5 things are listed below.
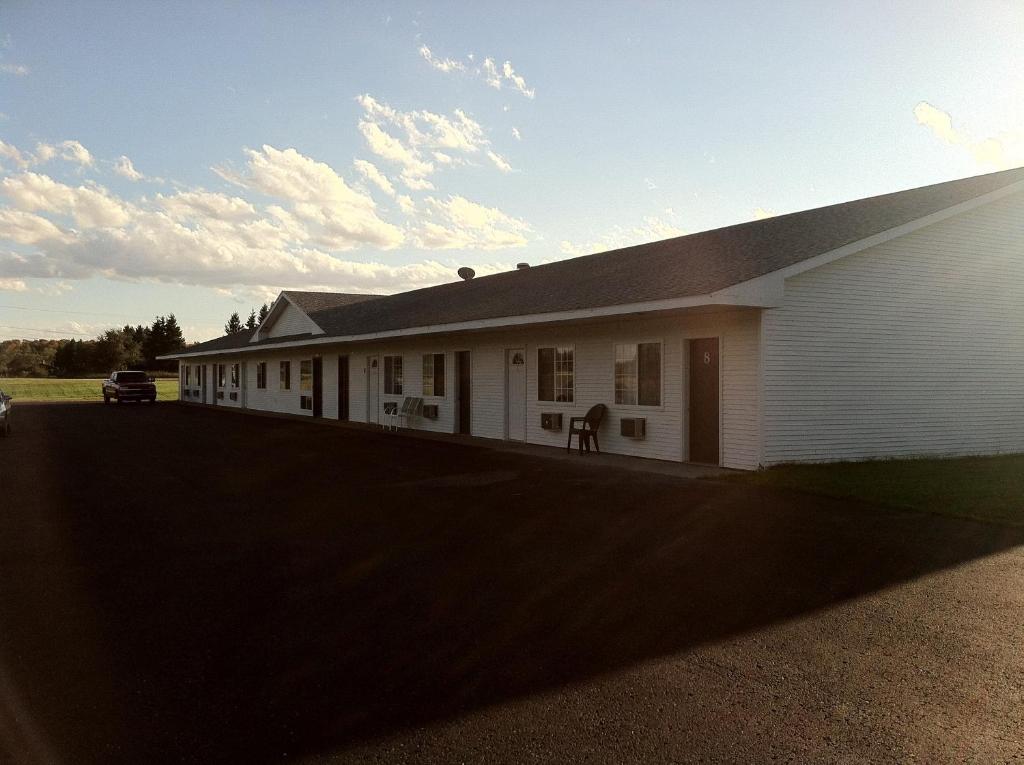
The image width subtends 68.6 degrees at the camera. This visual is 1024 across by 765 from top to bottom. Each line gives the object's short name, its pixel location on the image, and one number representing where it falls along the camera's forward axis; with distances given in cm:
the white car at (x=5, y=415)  2015
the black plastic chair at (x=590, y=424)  1559
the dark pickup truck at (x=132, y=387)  4122
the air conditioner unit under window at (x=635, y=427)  1468
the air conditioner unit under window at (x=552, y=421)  1697
